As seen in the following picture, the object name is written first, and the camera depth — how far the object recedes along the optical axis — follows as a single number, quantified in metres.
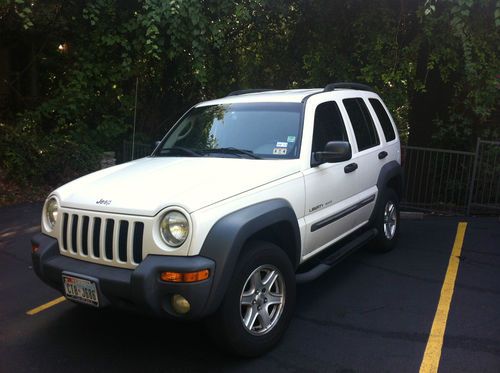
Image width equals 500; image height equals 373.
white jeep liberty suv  3.06
